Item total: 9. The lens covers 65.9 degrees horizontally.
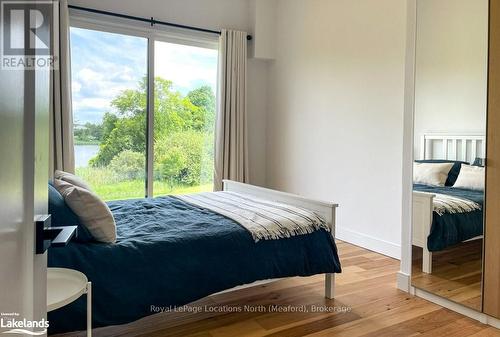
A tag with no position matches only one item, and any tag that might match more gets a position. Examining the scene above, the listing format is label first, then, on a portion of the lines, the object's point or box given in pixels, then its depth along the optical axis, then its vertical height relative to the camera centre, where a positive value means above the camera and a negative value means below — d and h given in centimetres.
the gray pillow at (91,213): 198 -31
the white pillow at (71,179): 225 -15
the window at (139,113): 421 +49
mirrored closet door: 239 +7
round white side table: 148 -55
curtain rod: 405 +153
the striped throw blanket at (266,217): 233 -39
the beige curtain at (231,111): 486 +57
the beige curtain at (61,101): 381 +51
